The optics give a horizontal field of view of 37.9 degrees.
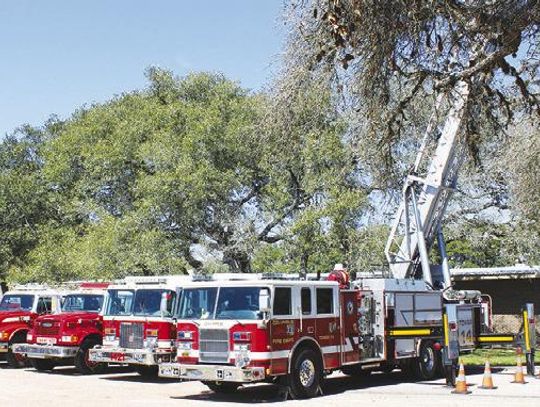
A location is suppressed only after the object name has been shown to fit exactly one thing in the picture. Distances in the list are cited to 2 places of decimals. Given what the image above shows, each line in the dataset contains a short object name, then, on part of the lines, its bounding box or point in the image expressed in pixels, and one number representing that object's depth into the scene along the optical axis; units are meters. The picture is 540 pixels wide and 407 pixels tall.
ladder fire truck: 13.84
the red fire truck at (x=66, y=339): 19.33
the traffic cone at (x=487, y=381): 15.17
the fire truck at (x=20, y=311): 21.33
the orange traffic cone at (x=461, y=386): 14.55
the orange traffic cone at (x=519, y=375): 16.12
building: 29.28
